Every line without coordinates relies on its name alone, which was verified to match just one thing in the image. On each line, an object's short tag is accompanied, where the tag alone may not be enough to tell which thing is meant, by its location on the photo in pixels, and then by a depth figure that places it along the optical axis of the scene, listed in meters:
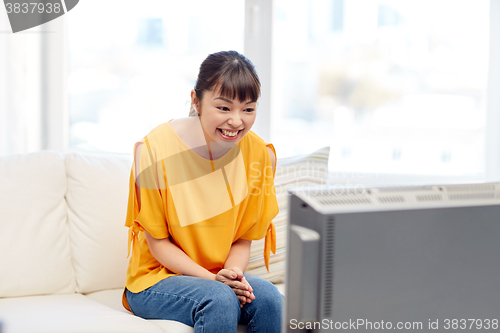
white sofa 2.59
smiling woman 2.45
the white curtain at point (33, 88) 3.00
